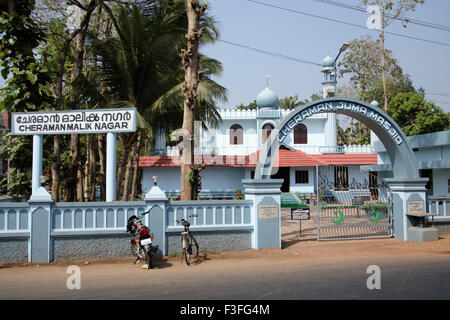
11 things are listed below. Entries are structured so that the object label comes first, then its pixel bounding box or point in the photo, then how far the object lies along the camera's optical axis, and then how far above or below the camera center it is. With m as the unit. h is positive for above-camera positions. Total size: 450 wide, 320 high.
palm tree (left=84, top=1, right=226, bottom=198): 14.55 +4.30
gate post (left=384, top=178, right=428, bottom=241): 11.29 -0.53
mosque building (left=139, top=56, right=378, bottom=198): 25.53 +1.74
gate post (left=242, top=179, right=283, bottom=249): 9.83 -0.83
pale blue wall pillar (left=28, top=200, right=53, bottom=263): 8.60 -1.03
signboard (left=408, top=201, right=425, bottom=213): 11.32 -0.78
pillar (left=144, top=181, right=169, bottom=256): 9.08 -0.85
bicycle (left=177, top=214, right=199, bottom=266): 8.41 -1.33
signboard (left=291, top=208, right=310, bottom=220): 11.13 -0.96
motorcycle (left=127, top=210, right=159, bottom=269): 8.02 -1.21
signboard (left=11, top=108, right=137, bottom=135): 9.38 +1.47
